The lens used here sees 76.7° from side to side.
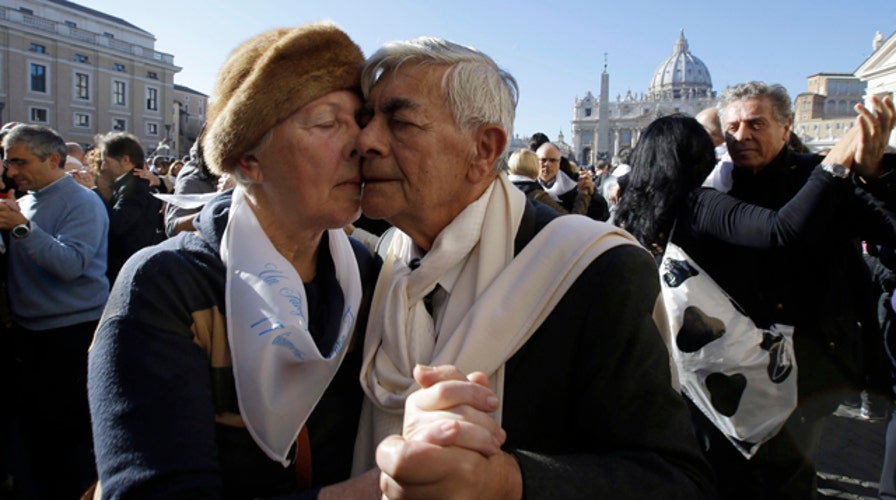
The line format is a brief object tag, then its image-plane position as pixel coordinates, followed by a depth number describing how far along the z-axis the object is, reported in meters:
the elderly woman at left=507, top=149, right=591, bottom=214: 4.39
